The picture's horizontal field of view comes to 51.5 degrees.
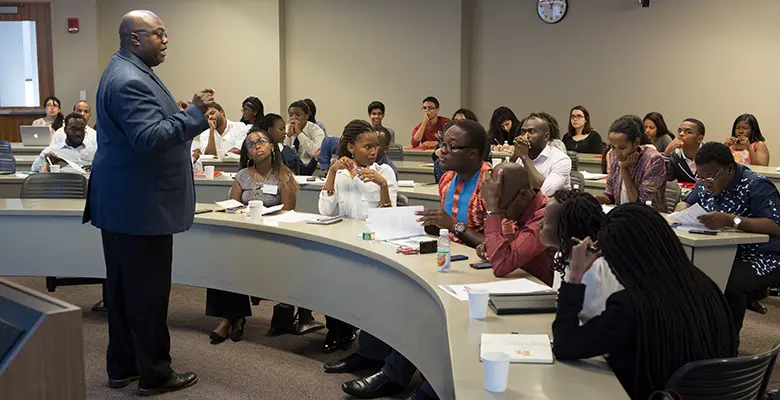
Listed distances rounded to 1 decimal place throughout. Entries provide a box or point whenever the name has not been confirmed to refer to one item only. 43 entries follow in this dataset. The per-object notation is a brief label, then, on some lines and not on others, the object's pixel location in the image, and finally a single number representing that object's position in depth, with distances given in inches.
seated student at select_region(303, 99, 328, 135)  345.7
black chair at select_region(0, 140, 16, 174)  287.3
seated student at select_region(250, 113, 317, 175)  268.8
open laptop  355.6
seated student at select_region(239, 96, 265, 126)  354.6
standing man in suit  135.1
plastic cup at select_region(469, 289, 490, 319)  99.9
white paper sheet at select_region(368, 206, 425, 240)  152.6
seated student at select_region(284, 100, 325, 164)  311.4
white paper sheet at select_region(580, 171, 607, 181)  270.1
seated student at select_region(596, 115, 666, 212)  189.8
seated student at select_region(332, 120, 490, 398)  145.3
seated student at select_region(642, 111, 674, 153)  336.5
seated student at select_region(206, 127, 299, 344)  188.4
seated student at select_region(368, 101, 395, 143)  394.9
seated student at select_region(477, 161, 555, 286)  121.4
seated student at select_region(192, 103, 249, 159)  325.1
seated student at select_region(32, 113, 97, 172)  277.4
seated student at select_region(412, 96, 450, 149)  396.5
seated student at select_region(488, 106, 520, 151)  347.9
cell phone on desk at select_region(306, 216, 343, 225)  172.5
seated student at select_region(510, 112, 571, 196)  205.5
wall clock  416.3
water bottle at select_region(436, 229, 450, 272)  125.3
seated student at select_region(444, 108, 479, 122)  323.1
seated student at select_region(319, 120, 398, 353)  176.6
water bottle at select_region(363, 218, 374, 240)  153.0
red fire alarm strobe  445.1
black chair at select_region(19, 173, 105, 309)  211.0
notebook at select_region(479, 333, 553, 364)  85.4
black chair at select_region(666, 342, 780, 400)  80.2
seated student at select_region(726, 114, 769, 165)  303.9
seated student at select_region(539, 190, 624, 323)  104.6
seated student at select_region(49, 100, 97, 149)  303.5
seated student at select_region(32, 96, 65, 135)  394.5
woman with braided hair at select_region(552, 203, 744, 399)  81.7
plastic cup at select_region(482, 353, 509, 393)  75.6
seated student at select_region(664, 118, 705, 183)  248.4
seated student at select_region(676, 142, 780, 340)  159.6
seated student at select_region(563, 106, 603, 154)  358.9
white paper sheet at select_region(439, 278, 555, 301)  111.0
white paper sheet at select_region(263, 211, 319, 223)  178.9
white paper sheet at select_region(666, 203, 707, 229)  162.1
